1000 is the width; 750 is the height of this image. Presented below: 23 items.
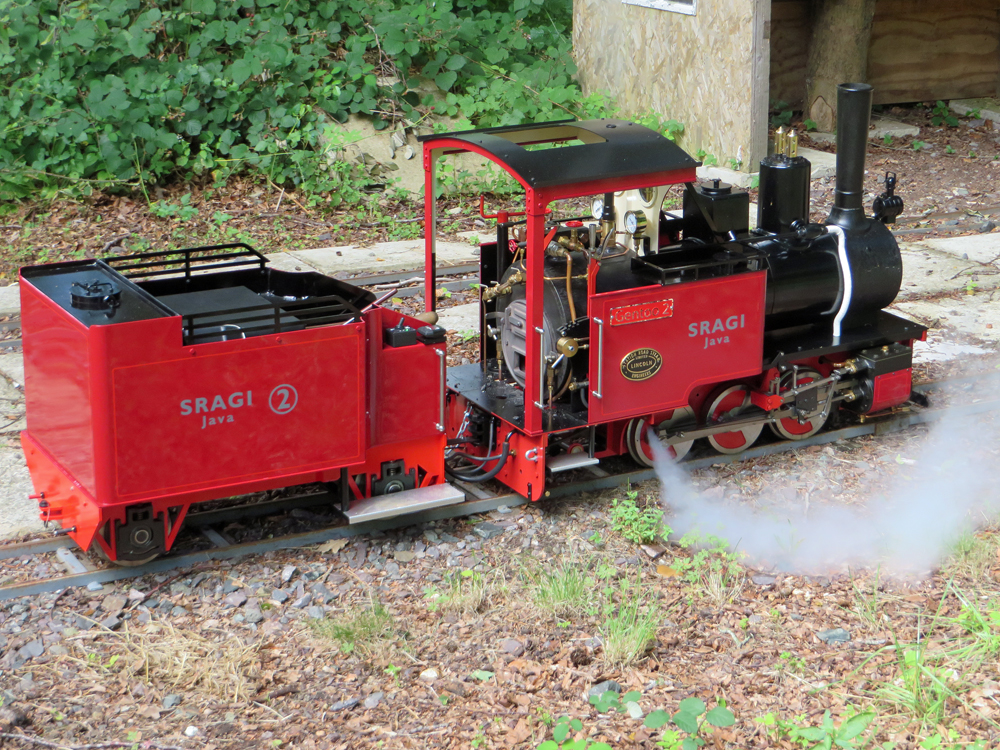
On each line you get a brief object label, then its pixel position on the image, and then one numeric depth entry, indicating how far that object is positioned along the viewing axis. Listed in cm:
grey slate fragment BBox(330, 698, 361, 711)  505
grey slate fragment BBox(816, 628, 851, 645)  549
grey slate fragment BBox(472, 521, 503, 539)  661
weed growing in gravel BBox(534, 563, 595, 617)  574
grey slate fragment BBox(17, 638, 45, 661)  541
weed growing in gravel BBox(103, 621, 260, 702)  517
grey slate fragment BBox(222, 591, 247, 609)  585
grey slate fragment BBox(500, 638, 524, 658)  544
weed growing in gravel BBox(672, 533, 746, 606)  594
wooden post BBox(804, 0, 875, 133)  1534
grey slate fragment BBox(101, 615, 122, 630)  564
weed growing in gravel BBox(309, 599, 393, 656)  543
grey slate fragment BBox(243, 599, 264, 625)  573
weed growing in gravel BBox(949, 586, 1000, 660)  518
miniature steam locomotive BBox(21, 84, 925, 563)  564
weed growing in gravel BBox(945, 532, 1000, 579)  604
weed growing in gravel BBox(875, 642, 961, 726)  478
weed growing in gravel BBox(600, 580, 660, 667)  532
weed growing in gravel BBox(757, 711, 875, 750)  446
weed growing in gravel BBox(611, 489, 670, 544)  648
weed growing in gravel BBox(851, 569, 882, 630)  560
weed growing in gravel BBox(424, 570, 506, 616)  580
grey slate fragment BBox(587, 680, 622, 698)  509
